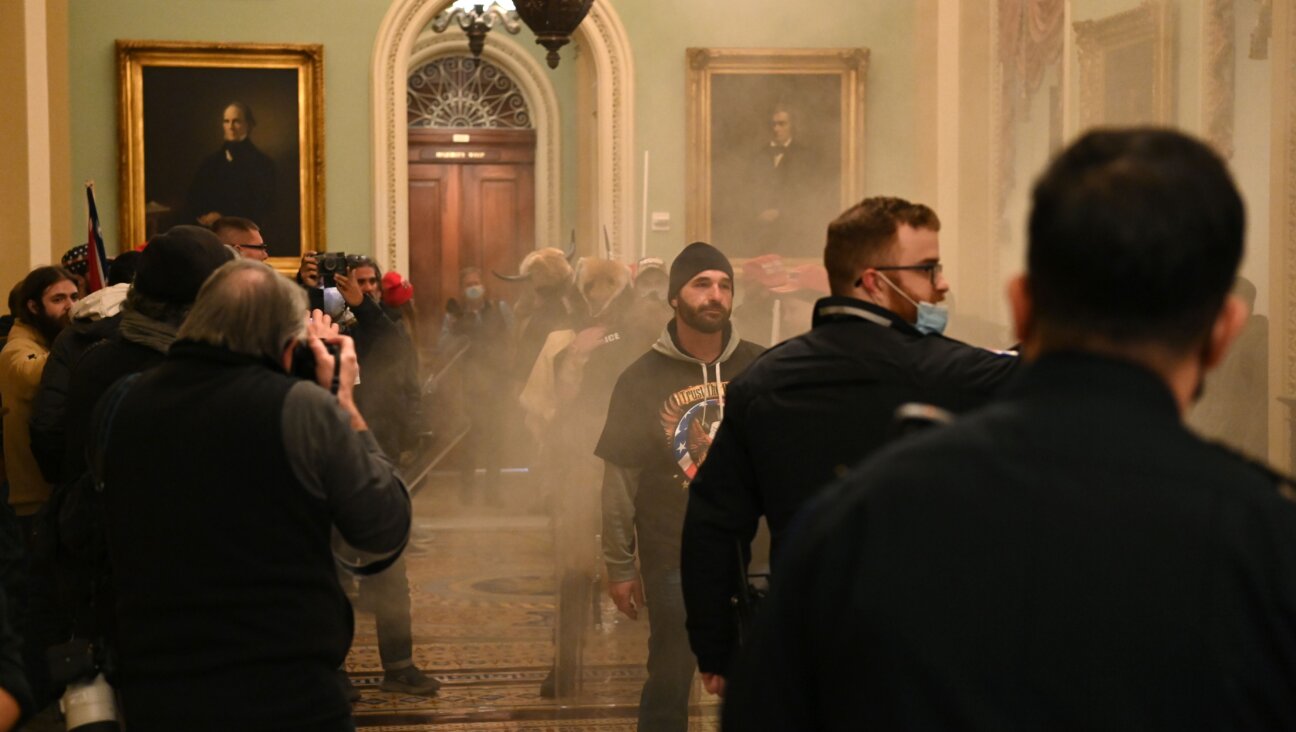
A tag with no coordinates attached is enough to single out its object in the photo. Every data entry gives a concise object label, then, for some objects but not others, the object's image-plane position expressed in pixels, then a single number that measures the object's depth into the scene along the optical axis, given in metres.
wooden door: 16.34
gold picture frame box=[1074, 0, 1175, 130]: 7.50
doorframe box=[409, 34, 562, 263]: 15.62
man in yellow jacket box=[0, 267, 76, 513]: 4.90
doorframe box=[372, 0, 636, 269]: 11.47
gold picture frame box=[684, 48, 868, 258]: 11.51
